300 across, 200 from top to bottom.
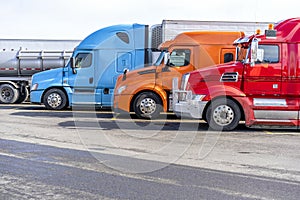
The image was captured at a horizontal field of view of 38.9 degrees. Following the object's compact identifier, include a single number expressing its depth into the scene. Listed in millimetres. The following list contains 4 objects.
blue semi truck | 15219
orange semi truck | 13008
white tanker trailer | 18656
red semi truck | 10727
